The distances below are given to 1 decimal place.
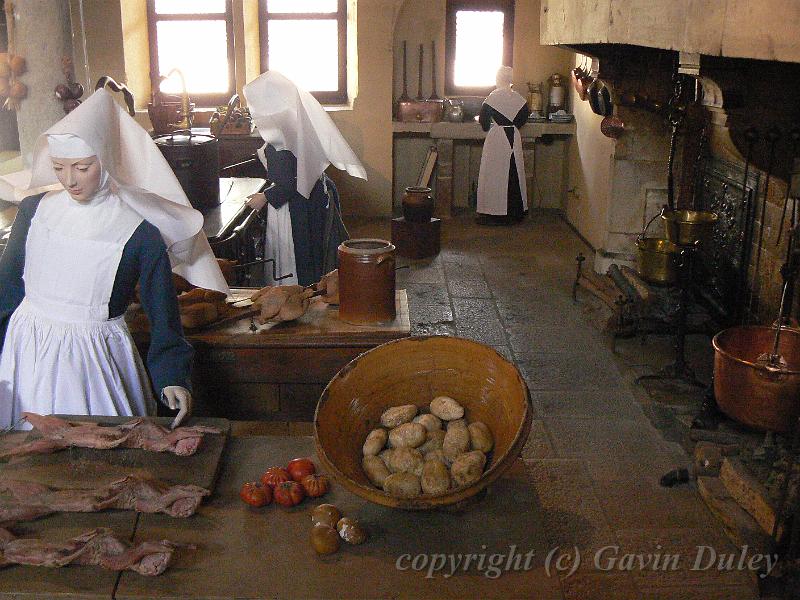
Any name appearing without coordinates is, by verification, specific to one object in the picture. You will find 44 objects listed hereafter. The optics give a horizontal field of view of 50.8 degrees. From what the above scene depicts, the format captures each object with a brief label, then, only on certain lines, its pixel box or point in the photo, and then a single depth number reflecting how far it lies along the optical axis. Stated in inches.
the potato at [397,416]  88.0
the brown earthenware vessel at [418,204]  324.8
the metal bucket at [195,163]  205.0
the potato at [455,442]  83.1
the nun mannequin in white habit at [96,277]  107.4
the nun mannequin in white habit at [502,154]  371.2
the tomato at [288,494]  82.0
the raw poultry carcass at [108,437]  89.4
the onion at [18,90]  221.8
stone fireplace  128.6
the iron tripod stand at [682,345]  195.6
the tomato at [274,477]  84.2
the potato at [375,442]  85.1
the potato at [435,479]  78.1
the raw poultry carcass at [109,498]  79.3
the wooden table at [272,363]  128.5
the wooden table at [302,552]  70.3
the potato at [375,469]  81.5
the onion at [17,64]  217.6
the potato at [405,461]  81.4
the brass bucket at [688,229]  194.2
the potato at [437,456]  82.4
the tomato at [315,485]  83.7
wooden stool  327.6
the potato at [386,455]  84.0
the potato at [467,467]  78.7
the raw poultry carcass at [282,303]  132.0
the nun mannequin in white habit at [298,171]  207.5
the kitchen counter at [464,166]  389.4
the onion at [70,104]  213.0
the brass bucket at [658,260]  210.5
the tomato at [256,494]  81.7
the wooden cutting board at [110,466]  84.5
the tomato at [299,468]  86.0
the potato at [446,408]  88.8
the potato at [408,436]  84.7
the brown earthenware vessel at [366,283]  129.3
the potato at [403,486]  78.2
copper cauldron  140.2
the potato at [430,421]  87.4
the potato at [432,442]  84.7
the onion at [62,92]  207.8
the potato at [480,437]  84.0
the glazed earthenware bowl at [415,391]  82.6
